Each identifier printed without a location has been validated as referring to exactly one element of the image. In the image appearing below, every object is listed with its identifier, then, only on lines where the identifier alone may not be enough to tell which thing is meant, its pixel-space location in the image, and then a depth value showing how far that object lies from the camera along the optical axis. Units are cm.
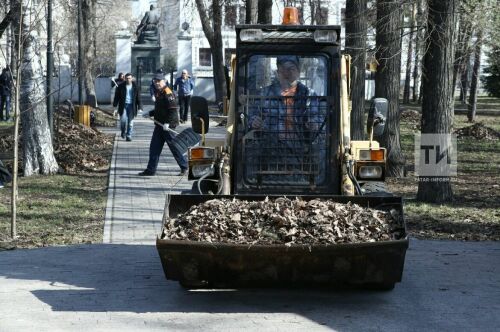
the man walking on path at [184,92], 3319
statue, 4684
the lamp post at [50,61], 2006
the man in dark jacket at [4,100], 3541
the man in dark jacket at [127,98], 2514
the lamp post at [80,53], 3115
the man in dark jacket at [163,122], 1752
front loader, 920
